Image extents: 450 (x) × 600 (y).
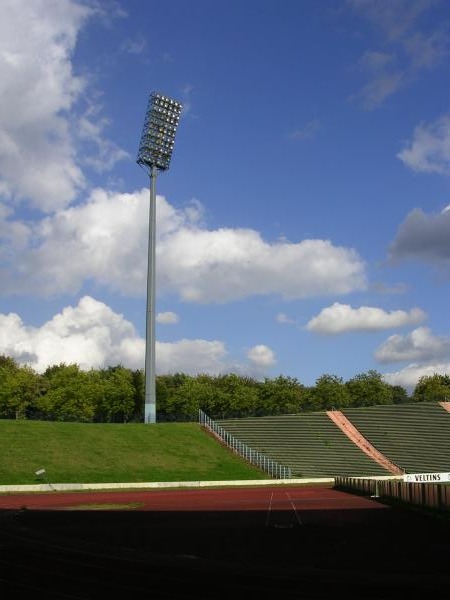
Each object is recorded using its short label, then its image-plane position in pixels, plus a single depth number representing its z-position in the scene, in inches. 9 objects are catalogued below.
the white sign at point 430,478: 1641.2
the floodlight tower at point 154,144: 2628.0
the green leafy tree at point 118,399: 3503.9
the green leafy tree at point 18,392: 3435.0
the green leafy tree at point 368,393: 3991.1
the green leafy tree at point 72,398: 3346.5
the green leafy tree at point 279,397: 3646.7
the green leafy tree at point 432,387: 4372.5
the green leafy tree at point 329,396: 3725.4
